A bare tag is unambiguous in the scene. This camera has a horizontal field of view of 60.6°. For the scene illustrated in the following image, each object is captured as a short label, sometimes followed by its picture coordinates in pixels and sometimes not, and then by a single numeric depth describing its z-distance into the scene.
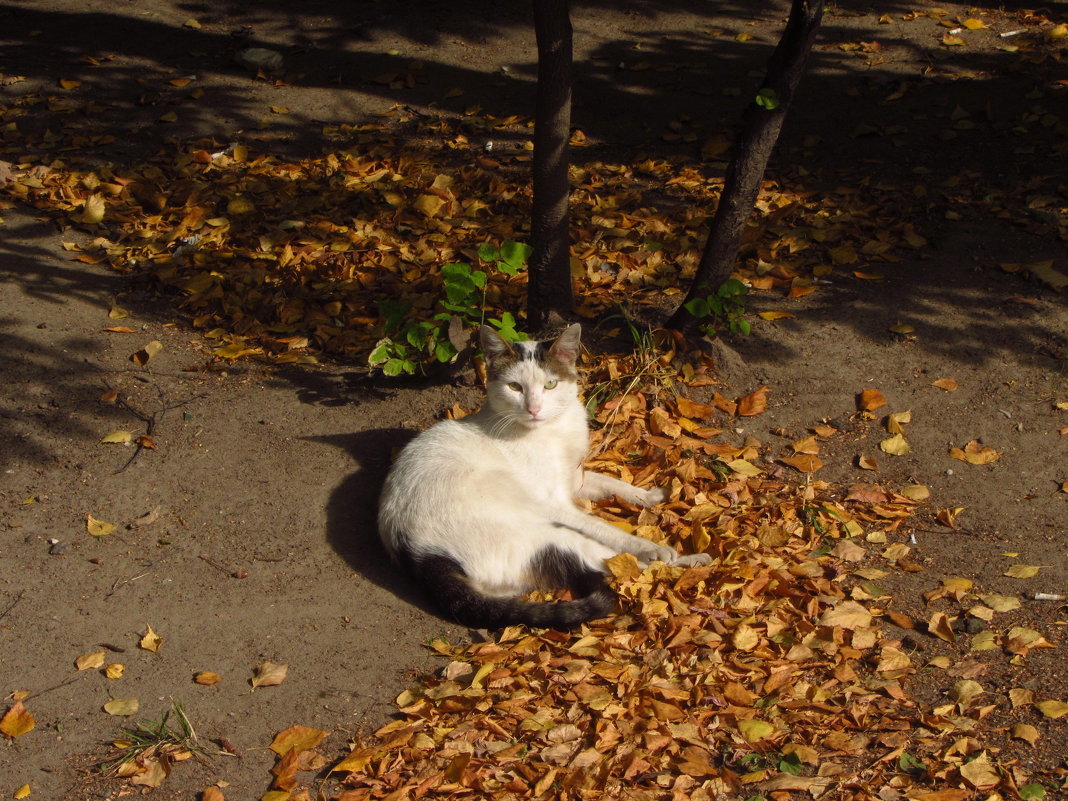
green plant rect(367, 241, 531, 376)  4.66
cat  3.75
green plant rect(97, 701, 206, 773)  3.19
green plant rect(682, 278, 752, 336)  4.88
